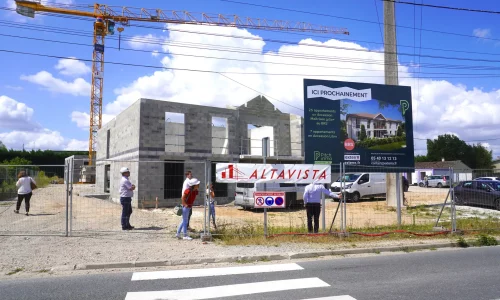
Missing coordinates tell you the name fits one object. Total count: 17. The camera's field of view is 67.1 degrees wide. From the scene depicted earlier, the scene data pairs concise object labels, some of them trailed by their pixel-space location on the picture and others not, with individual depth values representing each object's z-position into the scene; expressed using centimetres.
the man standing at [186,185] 962
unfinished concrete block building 2023
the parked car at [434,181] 3722
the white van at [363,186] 2317
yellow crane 4367
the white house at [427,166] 5262
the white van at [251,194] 1527
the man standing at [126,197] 1031
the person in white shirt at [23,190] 1241
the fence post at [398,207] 1174
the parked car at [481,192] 1422
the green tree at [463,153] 7369
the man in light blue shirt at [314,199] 1031
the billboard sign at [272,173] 991
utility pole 1942
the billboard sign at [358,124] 1205
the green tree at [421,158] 7963
